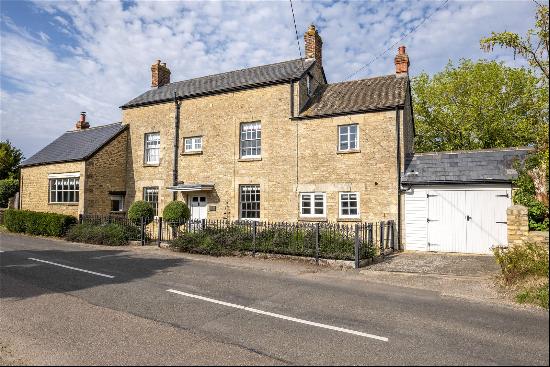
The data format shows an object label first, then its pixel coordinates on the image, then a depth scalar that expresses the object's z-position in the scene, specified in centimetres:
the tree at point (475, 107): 2656
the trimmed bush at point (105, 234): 1723
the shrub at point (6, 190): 2908
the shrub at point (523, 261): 837
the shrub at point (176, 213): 1731
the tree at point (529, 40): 952
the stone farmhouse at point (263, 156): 1603
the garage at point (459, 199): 1428
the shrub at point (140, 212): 1831
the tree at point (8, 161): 3412
